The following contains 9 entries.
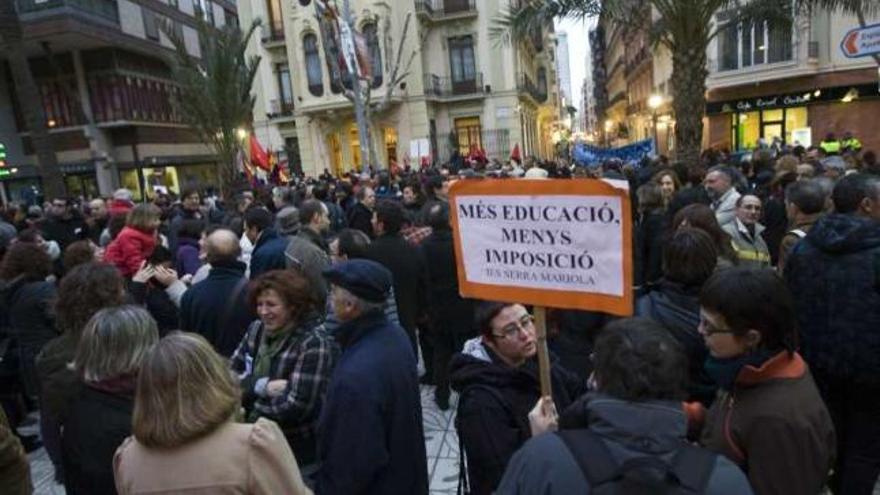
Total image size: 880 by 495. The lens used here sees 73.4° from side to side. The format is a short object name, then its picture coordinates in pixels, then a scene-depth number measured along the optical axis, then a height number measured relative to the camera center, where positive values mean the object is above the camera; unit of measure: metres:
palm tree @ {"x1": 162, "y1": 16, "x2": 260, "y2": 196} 15.40 +2.12
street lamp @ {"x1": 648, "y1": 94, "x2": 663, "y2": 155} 28.37 +1.31
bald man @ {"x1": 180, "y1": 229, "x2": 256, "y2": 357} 3.80 -0.83
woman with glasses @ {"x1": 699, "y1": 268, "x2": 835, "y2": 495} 1.86 -0.89
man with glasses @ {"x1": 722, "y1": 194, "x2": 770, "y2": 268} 4.37 -0.87
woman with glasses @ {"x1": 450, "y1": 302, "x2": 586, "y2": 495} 2.23 -0.94
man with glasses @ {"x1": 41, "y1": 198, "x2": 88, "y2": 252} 8.83 -0.59
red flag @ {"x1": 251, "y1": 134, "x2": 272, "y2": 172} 16.02 +0.31
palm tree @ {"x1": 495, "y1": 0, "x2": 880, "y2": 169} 9.88 +1.80
